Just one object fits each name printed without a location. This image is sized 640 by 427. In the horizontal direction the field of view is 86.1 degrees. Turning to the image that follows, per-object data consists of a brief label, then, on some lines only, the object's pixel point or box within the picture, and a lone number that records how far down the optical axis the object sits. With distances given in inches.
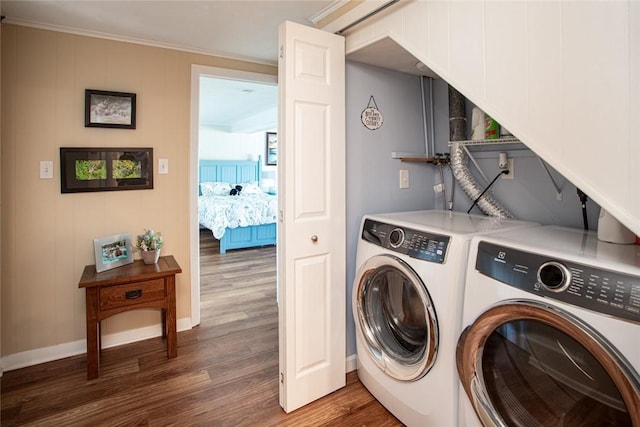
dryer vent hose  82.1
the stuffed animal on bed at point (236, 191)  273.1
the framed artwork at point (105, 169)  92.2
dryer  56.4
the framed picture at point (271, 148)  321.1
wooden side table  83.7
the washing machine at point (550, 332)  35.8
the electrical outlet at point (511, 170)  78.6
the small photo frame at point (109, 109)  93.6
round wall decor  84.5
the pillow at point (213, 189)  275.1
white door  69.9
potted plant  97.7
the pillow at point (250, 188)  283.4
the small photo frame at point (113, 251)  91.7
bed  209.5
